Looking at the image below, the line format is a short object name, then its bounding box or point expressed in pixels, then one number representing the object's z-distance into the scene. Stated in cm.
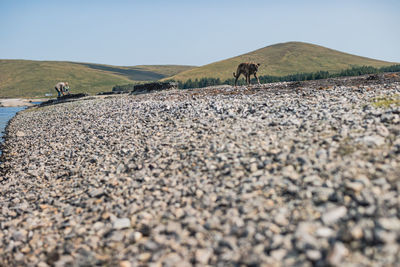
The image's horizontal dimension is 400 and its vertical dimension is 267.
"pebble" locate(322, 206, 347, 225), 545
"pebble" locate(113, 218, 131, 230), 729
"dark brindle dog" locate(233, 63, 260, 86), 3078
